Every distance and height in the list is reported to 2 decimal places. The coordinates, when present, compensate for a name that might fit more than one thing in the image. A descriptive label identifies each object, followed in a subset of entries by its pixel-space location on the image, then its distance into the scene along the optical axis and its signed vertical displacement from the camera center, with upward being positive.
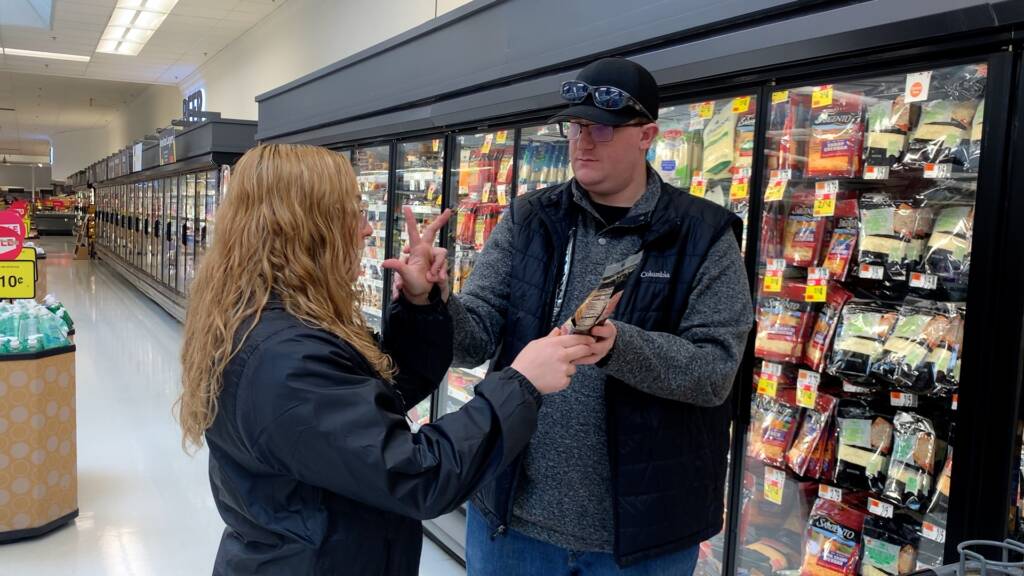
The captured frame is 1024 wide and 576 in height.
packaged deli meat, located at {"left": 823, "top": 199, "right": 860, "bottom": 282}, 2.36 +0.01
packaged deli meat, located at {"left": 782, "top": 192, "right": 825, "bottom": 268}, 2.47 +0.02
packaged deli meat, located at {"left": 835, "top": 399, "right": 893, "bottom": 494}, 2.27 -0.59
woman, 1.18 -0.29
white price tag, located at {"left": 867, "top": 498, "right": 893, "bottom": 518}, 2.22 -0.75
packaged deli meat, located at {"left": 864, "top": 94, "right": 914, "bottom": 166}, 2.21 +0.32
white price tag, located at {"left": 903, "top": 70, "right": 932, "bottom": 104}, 1.99 +0.41
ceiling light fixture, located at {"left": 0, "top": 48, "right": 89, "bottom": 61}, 14.17 +2.69
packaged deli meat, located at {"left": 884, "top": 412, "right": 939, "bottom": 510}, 2.12 -0.59
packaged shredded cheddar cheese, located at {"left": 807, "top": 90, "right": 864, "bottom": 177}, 2.33 +0.31
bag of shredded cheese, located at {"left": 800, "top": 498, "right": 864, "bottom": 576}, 2.38 -0.92
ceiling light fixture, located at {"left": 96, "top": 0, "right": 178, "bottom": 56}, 10.68 +2.73
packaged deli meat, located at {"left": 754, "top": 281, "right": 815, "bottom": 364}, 2.52 -0.28
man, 1.54 -0.26
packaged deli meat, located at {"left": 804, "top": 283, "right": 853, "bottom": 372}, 2.41 -0.27
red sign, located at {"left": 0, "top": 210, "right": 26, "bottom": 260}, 4.09 -0.18
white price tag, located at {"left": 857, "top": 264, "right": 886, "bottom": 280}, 2.26 -0.08
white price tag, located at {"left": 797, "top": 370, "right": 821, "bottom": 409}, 2.44 -0.46
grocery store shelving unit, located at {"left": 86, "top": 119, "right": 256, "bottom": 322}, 8.35 +0.05
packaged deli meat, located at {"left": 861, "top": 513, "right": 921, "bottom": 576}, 2.21 -0.86
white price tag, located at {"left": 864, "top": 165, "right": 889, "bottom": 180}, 2.24 +0.20
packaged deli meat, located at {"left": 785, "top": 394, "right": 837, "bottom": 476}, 2.44 -0.61
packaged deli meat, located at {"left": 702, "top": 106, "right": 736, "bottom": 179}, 2.61 +0.31
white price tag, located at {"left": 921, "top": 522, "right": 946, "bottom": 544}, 2.03 -0.74
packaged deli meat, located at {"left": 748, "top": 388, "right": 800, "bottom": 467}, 2.58 -0.63
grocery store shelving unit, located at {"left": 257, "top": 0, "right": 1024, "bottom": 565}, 1.74 +0.43
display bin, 3.74 -1.17
